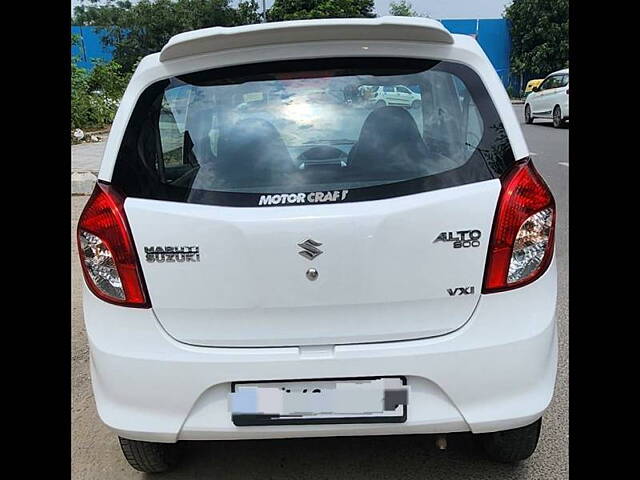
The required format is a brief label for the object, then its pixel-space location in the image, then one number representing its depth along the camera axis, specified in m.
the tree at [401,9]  44.07
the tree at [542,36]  36.06
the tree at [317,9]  26.56
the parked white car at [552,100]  17.41
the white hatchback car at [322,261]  2.03
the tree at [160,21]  39.69
